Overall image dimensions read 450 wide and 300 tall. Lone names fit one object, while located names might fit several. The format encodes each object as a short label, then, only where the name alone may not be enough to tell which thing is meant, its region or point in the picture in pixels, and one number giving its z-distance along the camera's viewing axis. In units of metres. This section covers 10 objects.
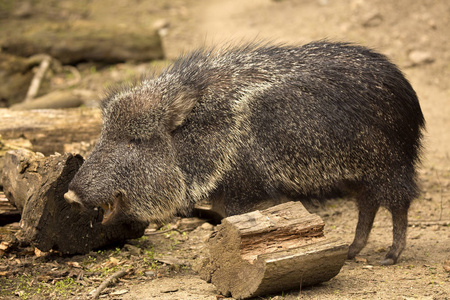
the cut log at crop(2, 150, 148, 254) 9.95
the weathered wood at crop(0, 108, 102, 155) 13.59
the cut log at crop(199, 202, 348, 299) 8.12
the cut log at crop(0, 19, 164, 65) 23.33
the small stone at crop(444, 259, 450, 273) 9.62
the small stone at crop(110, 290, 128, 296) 9.20
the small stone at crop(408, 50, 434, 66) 21.95
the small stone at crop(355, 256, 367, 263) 10.75
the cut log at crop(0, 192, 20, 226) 11.52
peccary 9.57
